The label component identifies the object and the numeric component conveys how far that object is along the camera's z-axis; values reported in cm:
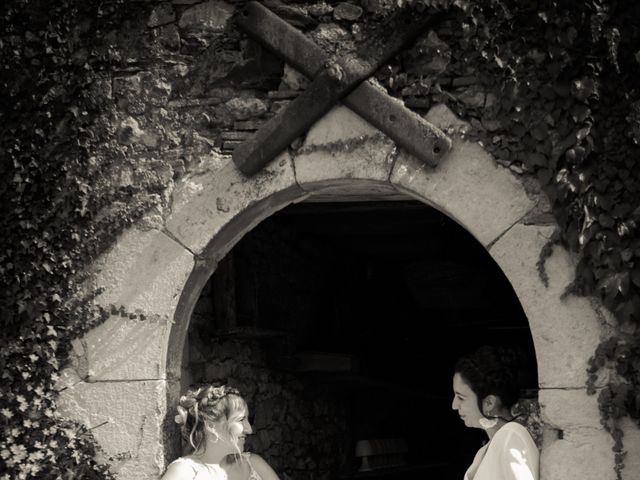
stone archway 480
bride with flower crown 520
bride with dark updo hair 490
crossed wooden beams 509
